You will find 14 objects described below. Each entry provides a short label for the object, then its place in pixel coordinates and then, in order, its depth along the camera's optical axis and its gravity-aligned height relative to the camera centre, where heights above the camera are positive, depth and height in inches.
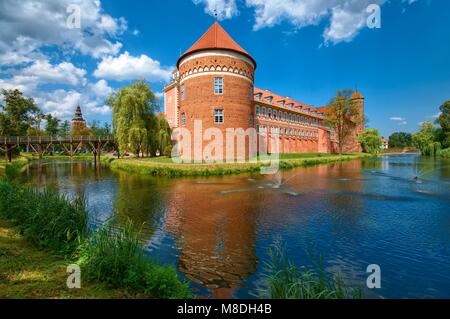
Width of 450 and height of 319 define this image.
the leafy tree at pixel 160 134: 1172.6 +111.7
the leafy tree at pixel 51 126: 2652.6 +360.6
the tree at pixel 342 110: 1720.0 +326.1
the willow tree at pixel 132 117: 1069.1 +184.4
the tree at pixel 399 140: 4659.2 +302.5
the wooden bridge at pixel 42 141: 1299.2 +97.5
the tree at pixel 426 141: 1925.4 +125.2
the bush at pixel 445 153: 1640.7 +10.5
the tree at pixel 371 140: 2224.4 +141.4
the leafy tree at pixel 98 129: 2840.8 +338.7
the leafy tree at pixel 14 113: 1576.0 +309.6
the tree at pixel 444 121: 1908.2 +272.3
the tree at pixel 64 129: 2926.9 +356.4
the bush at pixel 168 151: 1146.0 +26.4
